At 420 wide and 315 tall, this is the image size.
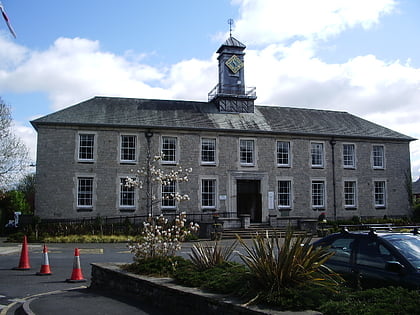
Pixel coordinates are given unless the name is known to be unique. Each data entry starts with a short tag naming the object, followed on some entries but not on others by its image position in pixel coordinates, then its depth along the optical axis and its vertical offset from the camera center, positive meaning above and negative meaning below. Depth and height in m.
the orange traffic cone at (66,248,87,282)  11.70 -1.86
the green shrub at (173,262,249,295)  6.55 -1.22
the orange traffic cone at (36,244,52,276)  12.88 -1.88
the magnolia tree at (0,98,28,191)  30.20 +3.42
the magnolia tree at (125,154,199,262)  9.52 -0.82
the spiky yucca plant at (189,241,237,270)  8.37 -1.01
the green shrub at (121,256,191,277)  8.80 -1.27
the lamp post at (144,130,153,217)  28.54 +4.44
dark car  6.43 -0.85
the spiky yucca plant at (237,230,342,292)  6.05 -0.88
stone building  27.42 +3.21
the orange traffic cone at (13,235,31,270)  14.00 -1.81
